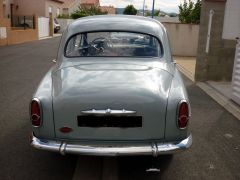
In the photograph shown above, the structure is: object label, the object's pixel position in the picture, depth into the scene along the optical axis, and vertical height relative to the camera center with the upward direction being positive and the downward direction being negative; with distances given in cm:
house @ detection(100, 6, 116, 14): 5595 +623
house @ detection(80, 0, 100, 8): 5179 +736
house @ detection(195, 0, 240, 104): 682 -14
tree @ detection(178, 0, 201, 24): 1513 +170
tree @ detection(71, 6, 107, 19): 3104 +305
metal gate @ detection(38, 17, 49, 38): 2066 +56
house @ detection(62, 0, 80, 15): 3907 +472
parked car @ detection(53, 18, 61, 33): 2575 +85
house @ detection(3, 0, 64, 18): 2537 +268
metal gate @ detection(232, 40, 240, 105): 526 -86
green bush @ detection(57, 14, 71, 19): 3057 +227
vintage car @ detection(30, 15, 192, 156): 254 -82
